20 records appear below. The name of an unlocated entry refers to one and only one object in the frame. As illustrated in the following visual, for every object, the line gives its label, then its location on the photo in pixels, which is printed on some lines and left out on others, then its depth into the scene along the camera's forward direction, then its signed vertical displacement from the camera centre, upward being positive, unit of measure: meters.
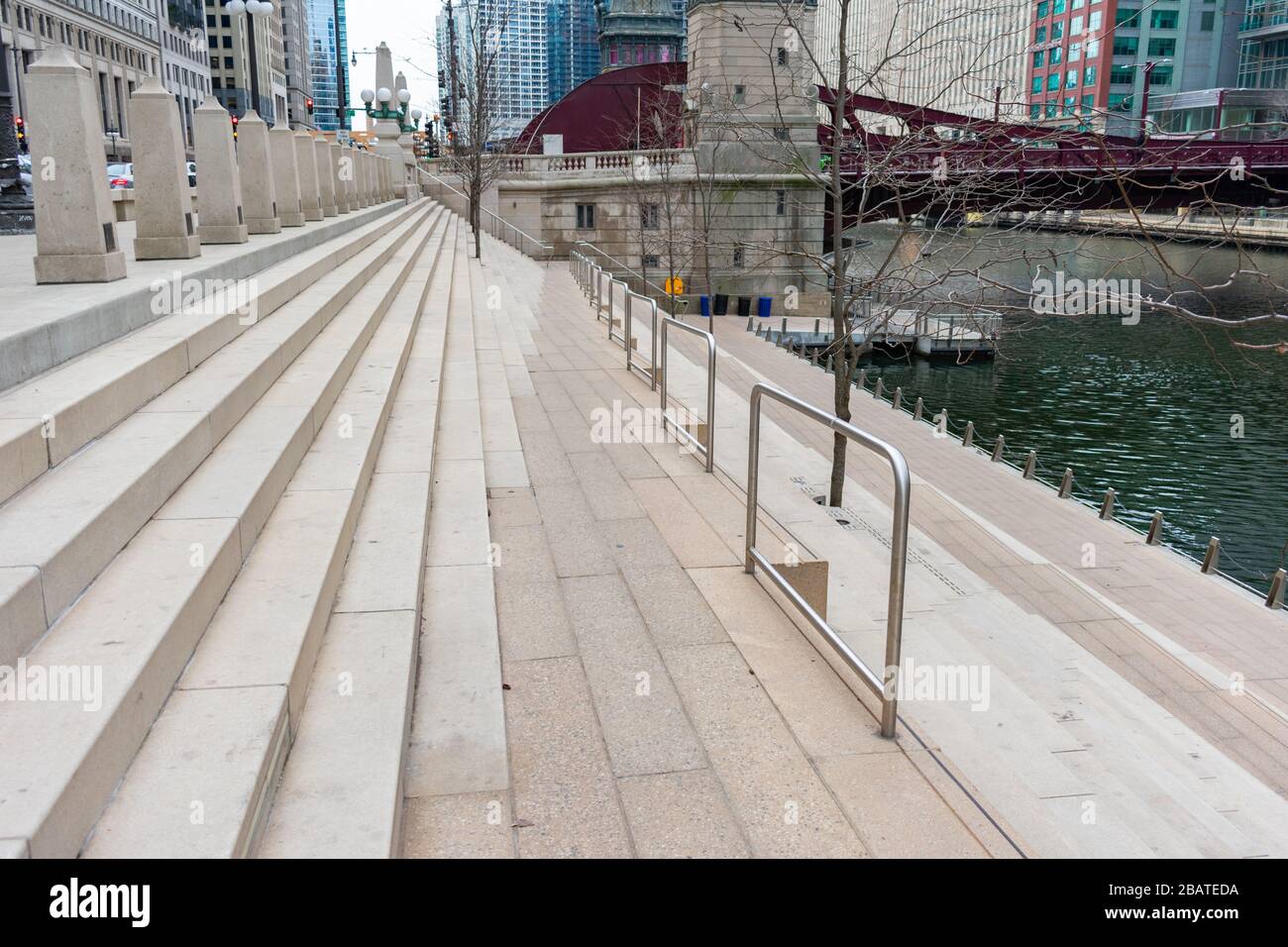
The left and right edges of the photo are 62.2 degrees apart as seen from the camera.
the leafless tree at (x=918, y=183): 9.12 +0.37
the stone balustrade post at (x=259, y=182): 14.20 +0.44
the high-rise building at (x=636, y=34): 113.00 +18.85
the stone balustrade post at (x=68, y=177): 7.39 +0.27
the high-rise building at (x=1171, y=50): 87.12 +14.03
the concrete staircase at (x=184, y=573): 2.99 -1.40
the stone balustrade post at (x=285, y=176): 16.59 +0.60
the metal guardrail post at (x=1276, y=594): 13.97 -4.87
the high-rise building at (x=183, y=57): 49.53 +8.76
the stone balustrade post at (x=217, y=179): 11.49 +0.40
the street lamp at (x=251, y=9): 24.12 +4.68
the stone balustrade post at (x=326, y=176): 21.05 +0.77
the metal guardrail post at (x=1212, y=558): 15.31 -4.76
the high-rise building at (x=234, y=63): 88.44 +14.47
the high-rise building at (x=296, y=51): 130.36 +21.13
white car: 22.61 +0.89
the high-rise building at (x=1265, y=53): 83.25 +13.67
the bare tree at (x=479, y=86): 31.31 +4.01
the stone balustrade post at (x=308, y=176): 18.42 +0.68
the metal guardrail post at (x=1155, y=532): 16.67 -4.80
